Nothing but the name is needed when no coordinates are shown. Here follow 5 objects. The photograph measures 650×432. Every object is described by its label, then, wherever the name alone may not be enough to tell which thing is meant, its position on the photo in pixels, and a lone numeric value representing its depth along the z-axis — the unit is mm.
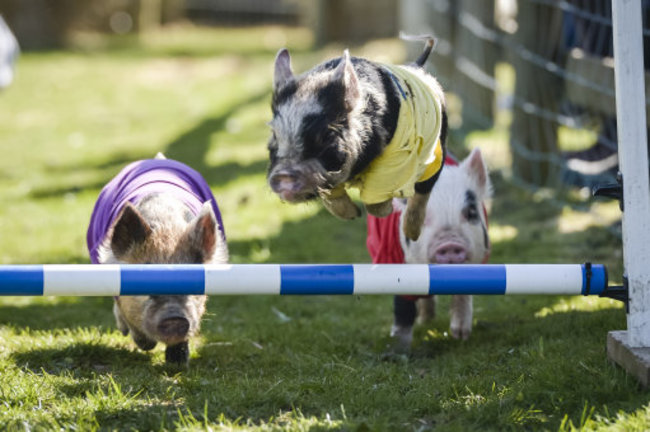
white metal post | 7250
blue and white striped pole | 7027
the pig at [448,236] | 9117
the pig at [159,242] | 7871
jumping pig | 6996
